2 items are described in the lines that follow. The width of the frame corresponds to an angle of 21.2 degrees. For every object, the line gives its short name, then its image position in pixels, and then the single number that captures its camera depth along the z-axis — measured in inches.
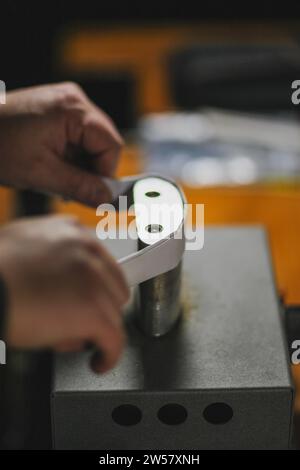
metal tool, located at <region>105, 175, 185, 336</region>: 24.1
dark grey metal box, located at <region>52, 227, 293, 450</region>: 25.0
